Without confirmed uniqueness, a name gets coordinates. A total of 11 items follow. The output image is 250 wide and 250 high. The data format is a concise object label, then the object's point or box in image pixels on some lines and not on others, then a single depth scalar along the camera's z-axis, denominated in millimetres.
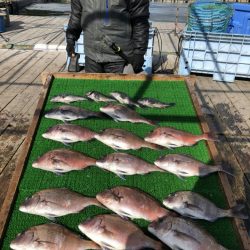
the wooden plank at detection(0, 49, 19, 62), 7885
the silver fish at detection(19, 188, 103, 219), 2166
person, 3818
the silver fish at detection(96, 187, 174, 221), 2162
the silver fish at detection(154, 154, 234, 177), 2604
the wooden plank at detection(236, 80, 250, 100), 6457
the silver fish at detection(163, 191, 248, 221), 2188
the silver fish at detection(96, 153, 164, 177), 2572
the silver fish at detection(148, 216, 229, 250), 1904
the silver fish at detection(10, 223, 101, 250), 1888
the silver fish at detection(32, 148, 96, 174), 2574
